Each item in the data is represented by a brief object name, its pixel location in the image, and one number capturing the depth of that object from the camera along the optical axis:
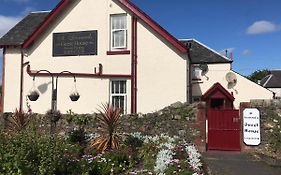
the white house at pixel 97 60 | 10.82
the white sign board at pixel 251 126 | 8.32
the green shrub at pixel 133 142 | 7.52
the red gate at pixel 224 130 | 8.65
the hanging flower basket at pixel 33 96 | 10.03
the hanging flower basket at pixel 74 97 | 9.72
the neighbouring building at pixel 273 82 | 33.49
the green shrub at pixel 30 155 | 4.86
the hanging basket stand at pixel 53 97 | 9.39
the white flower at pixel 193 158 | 5.66
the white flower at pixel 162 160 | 5.41
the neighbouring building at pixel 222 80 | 16.06
